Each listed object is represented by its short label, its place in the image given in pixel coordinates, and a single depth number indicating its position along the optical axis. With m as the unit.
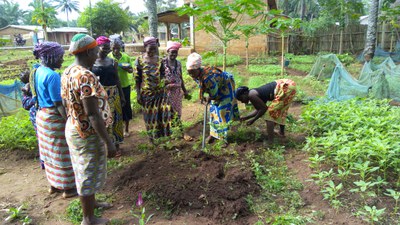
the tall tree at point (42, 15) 13.34
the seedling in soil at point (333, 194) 2.81
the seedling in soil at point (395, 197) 2.62
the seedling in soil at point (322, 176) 3.02
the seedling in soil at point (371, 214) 2.49
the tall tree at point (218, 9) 4.64
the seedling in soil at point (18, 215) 2.96
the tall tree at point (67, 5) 64.50
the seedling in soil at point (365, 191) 2.73
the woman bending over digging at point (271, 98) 4.33
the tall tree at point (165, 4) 55.12
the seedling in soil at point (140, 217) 2.42
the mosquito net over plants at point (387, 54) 14.12
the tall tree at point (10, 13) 51.19
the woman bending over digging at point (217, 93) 4.16
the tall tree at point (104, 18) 27.89
